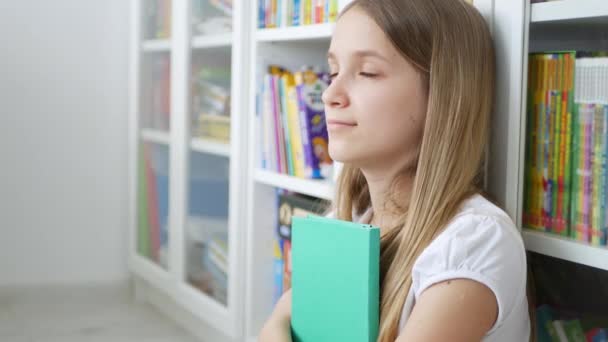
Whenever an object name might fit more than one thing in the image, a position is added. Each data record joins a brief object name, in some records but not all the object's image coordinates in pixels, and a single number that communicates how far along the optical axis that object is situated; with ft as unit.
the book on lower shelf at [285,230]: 5.46
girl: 2.90
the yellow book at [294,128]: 5.37
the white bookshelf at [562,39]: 3.10
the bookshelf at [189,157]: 6.15
